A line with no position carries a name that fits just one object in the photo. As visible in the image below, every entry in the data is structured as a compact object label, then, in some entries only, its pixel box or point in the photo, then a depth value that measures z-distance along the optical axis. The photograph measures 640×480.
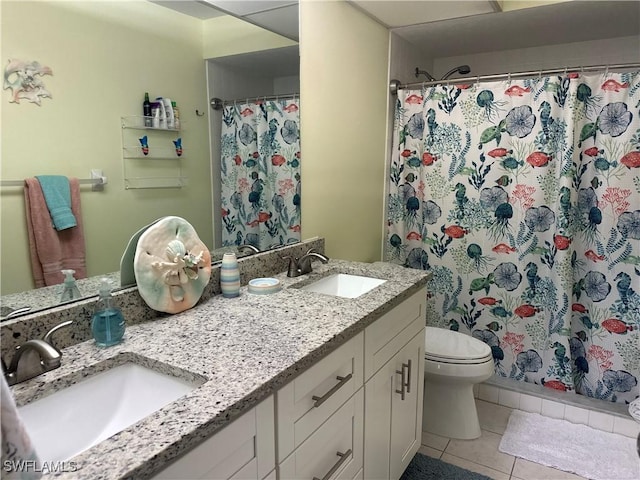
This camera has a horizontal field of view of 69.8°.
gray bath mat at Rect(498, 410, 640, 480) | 2.00
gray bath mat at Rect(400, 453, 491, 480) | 1.96
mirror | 1.06
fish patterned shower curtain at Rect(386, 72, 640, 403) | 2.27
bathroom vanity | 0.81
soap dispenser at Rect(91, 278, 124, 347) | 1.12
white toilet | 2.15
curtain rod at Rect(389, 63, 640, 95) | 2.20
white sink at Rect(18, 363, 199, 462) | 0.94
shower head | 2.79
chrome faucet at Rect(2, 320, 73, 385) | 0.94
